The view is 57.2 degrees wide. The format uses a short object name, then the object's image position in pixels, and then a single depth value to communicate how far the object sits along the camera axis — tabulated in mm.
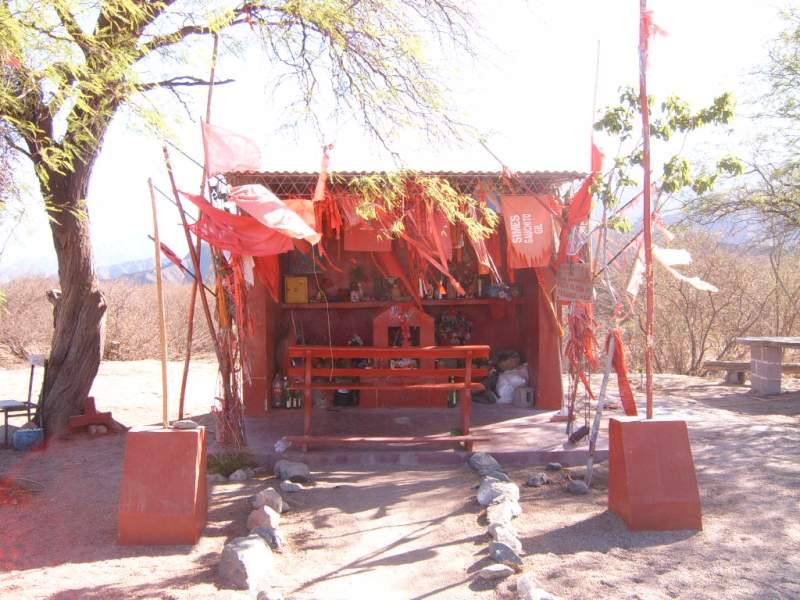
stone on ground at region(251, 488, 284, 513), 5449
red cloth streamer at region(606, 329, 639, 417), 6203
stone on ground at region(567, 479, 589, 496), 5891
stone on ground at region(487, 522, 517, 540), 4756
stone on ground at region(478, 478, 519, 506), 5594
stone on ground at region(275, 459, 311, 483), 6410
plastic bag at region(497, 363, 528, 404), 9805
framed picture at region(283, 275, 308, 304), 9859
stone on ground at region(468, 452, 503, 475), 6527
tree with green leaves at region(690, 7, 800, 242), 11477
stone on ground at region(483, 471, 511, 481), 6184
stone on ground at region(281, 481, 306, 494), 6129
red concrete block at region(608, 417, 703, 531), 4938
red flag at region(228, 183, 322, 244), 6180
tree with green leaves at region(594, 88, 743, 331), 6590
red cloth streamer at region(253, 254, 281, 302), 8812
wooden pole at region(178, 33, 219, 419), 6523
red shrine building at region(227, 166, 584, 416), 8320
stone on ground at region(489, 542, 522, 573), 4324
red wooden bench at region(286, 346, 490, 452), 6844
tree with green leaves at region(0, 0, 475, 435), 4672
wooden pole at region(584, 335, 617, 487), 5789
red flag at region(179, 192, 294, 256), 6652
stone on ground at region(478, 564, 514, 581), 4145
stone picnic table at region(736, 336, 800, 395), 11500
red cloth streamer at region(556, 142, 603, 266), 7020
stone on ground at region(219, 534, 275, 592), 4094
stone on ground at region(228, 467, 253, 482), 6509
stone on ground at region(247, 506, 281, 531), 4973
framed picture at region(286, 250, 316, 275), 10000
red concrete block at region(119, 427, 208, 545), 4742
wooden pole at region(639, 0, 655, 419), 5156
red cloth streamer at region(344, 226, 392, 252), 8648
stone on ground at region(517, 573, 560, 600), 3699
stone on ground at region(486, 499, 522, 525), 5076
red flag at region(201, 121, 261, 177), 6543
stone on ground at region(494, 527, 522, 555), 4508
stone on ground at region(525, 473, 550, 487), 6189
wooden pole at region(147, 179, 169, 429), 4805
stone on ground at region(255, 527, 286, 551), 4770
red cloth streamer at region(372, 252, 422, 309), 9391
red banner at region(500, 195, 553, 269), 8266
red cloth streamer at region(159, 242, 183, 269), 6812
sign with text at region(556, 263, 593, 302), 6605
